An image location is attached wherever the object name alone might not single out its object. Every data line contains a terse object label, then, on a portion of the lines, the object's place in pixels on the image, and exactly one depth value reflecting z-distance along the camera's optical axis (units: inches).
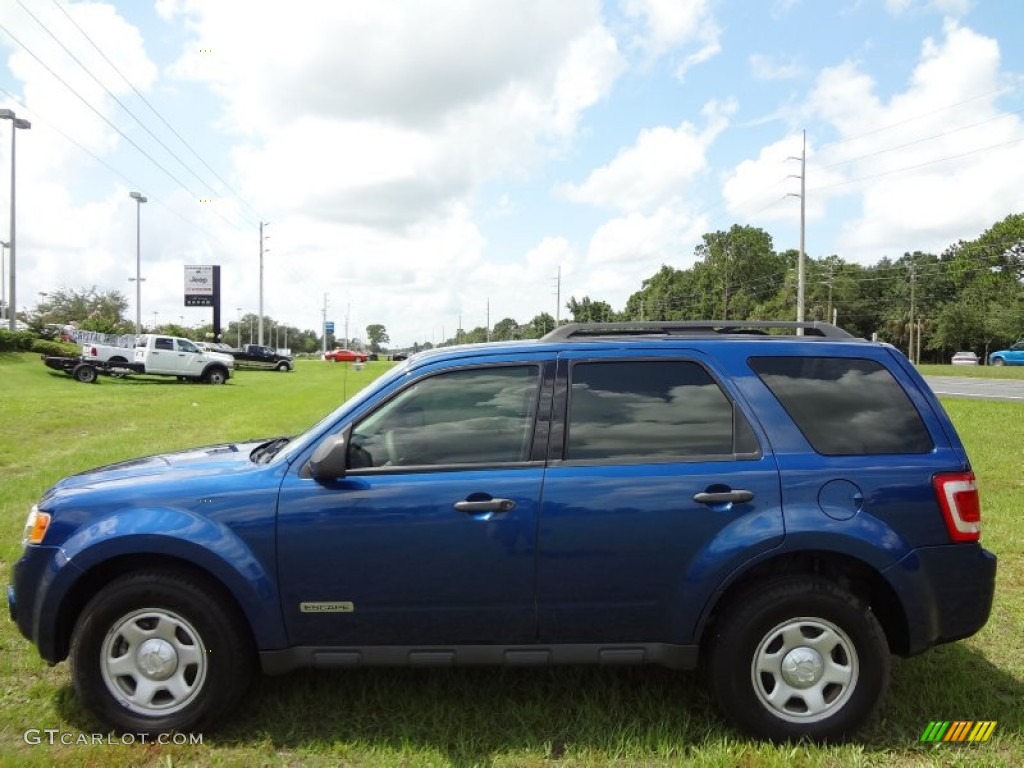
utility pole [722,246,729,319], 3988.7
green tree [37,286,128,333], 3346.5
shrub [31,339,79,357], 1259.2
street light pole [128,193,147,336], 1913.1
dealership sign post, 2329.0
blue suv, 122.0
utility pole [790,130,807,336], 2030.0
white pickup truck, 1115.3
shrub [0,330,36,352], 1239.5
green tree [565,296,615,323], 4685.0
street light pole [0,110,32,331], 1278.3
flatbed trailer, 1045.2
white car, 2507.6
